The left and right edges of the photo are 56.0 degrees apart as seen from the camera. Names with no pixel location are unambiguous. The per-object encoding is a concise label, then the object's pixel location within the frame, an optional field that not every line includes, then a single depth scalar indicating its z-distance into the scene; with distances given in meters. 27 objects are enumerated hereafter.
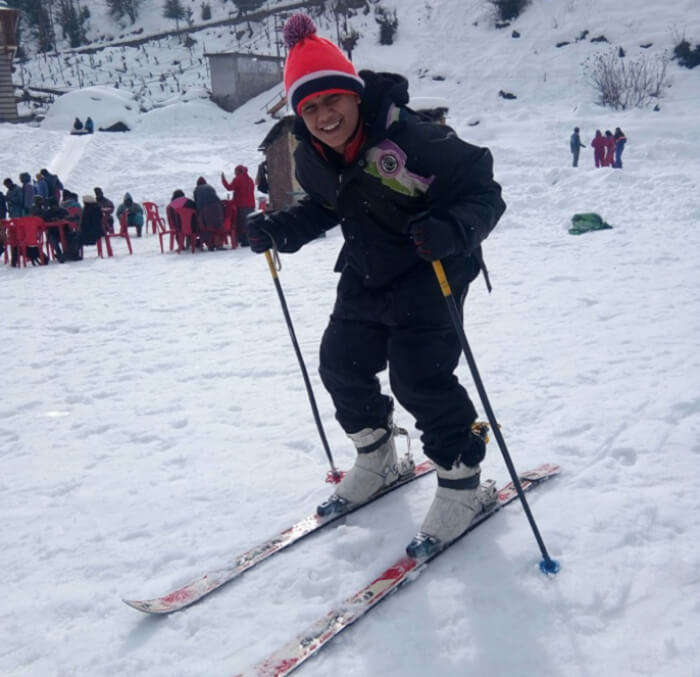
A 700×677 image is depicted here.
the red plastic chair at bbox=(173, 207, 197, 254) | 11.19
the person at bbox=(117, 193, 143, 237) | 14.23
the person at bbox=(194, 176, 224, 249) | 11.16
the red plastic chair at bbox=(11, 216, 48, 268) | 10.41
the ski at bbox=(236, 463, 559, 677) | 1.72
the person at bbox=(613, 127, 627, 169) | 16.11
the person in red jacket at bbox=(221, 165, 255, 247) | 11.39
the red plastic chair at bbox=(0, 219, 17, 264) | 10.45
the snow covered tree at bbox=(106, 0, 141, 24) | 52.69
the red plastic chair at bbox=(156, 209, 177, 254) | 11.36
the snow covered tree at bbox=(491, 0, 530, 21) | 31.62
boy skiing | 2.12
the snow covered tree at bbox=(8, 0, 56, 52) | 49.22
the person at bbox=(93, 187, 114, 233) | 12.99
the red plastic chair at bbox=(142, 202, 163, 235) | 13.60
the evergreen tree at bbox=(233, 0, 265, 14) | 46.12
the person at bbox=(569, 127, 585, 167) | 16.64
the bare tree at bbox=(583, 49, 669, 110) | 22.84
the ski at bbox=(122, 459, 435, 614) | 2.03
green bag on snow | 9.32
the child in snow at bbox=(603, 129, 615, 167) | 16.38
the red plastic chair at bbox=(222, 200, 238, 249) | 11.45
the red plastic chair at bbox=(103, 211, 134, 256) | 11.58
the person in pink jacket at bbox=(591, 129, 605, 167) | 16.36
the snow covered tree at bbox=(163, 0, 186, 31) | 49.09
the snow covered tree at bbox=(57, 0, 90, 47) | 49.47
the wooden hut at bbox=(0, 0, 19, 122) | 31.11
